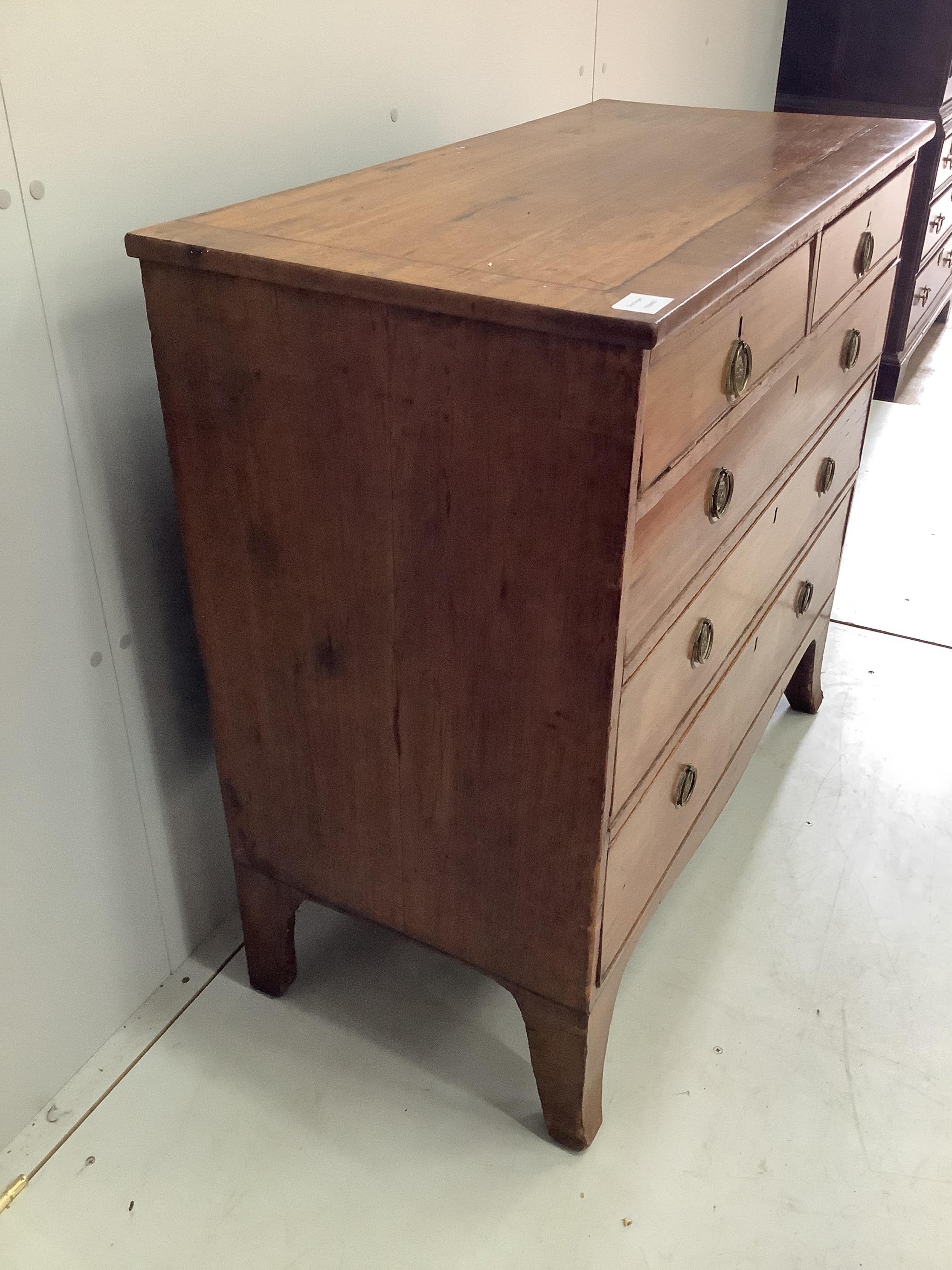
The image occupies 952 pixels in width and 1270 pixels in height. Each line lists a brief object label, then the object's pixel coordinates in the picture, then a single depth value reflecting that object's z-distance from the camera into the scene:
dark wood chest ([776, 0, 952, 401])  2.81
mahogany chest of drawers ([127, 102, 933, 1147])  0.87
